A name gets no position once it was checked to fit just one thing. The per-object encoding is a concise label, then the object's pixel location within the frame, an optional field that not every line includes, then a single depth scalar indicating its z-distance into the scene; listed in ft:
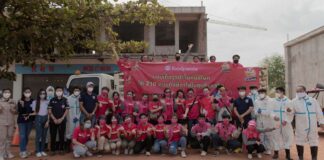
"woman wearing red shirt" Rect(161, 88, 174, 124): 34.22
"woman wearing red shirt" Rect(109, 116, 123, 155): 32.55
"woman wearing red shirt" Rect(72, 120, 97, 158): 31.40
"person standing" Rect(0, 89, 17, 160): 30.86
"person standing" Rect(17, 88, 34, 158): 32.19
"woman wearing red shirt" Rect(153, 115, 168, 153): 32.58
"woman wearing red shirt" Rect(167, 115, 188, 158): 32.32
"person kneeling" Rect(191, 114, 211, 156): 32.40
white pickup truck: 37.27
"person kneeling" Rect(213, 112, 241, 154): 32.42
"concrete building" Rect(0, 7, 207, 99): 65.87
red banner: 36.52
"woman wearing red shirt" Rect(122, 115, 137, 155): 32.72
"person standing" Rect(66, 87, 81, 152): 34.50
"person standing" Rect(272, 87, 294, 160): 30.81
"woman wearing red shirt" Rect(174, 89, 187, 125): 34.30
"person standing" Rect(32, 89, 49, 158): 32.53
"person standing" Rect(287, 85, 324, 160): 29.04
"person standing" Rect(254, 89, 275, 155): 31.94
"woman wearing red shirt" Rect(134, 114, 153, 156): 32.68
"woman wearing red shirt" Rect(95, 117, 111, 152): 32.17
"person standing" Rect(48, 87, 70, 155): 32.53
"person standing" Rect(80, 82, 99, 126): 33.50
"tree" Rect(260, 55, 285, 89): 160.48
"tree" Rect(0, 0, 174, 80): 31.73
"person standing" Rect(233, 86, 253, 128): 32.76
